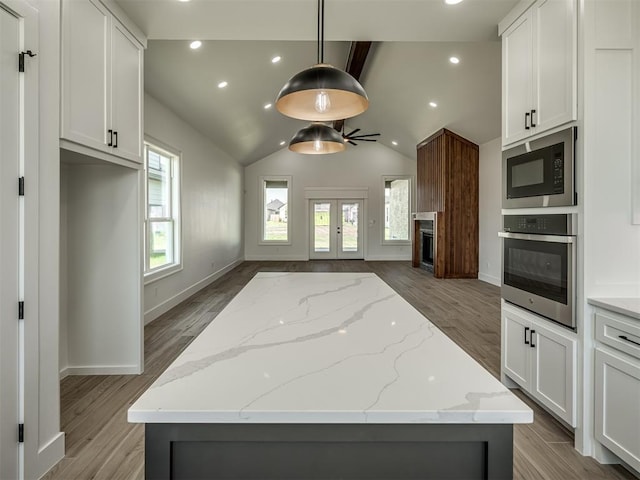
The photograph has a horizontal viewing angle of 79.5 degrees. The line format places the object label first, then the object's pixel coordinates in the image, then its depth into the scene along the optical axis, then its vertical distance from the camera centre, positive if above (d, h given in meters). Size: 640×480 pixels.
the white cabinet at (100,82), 2.13 +1.00
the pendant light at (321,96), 1.58 +0.65
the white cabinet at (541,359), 2.09 -0.74
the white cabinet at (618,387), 1.73 -0.71
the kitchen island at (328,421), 0.81 -0.38
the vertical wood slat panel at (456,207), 7.61 +0.61
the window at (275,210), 11.25 +0.80
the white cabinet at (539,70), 2.07 +1.02
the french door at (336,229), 11.36 +0.25
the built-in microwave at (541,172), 2.08 +0.40
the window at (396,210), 11.23 +0.80
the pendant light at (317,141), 2.49 +0.63
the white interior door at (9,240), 1.62 -0.01
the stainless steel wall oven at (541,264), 2.09 -0.16
